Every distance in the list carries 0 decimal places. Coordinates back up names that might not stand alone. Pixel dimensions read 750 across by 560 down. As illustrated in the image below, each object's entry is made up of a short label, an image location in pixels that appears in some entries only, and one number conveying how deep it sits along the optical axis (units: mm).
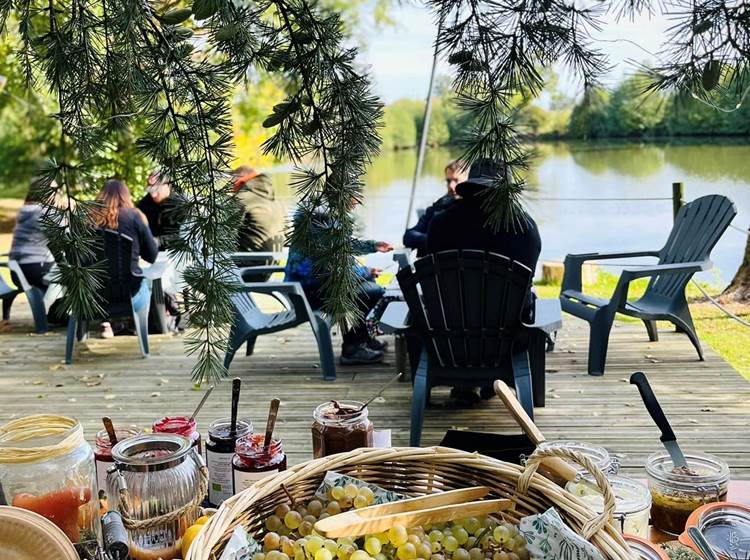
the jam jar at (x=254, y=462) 1554
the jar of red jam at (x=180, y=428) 1632
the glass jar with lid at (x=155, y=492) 1342
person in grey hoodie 6621
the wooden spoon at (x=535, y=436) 1331
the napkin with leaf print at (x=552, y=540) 1119
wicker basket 1150
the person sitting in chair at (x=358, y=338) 5340
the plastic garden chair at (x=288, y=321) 5156
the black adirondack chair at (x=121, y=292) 5621
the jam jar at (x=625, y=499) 1397
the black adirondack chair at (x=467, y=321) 3957
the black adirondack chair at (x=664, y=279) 5117
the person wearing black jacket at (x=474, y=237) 4172
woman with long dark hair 5883
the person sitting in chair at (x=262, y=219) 6445
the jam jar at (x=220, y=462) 1654
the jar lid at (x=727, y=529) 1327
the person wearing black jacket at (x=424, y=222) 5696
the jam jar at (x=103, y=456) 1635
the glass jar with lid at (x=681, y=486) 1521
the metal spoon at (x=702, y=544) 1241
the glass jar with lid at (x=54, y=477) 1393
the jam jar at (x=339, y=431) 1685
